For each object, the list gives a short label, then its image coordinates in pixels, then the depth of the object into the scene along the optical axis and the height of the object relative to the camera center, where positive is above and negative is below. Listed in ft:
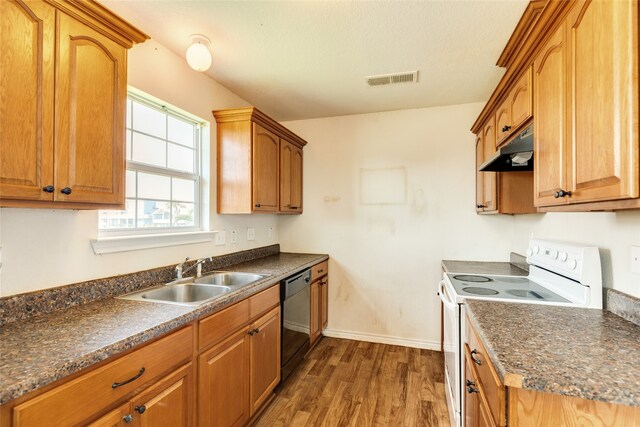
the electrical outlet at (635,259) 3.71 -0.54
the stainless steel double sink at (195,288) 5.48 -1.52
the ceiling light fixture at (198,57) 5.50 +3.04
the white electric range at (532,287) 4.38 -1.39
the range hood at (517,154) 5.21 +1.20
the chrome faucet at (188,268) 6.28 -1.20
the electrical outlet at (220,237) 7.94 -0.60
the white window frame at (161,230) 5.27 -0.32
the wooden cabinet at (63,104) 3.15 +1.37
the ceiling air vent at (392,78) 7.51 +3.67
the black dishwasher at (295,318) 7.22 -2.78
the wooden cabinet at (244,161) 7.75 +1.51
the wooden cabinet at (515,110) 4.83 +2.03
